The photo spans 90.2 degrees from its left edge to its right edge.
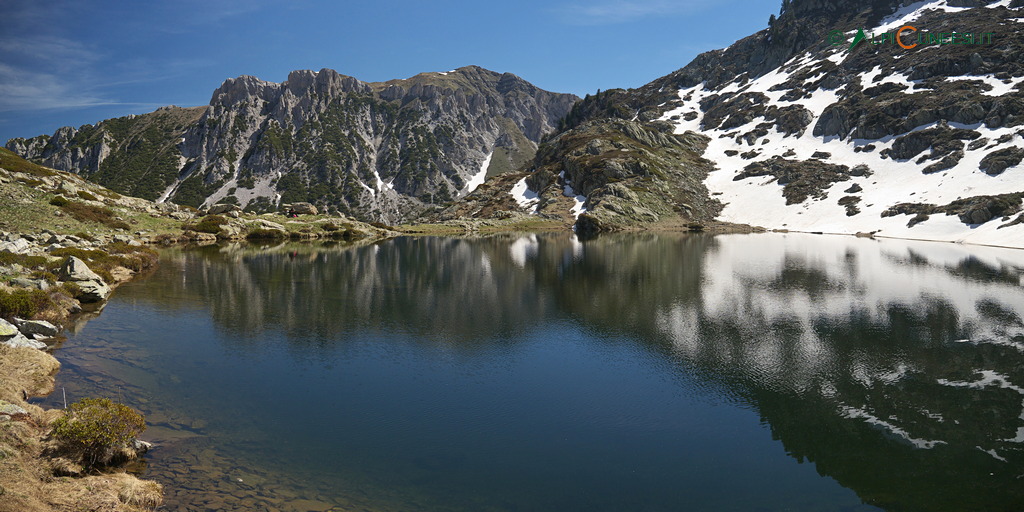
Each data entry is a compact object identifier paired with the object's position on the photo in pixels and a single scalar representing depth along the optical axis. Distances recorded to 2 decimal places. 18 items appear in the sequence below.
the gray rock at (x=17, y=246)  46.09
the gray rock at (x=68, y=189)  95.81
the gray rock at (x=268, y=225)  127.72
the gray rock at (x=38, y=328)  29.30
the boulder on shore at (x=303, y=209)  174.19
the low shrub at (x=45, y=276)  39.97
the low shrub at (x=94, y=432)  15.59
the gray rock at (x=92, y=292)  41.62
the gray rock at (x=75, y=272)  43.57
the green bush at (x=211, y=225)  113.03
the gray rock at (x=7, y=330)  25.94
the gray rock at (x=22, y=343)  25.95
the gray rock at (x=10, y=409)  16.98
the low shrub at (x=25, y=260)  41.91
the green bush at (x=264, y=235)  124.25
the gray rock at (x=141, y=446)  17.23
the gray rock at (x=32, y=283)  36.25
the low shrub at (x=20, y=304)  29.22
